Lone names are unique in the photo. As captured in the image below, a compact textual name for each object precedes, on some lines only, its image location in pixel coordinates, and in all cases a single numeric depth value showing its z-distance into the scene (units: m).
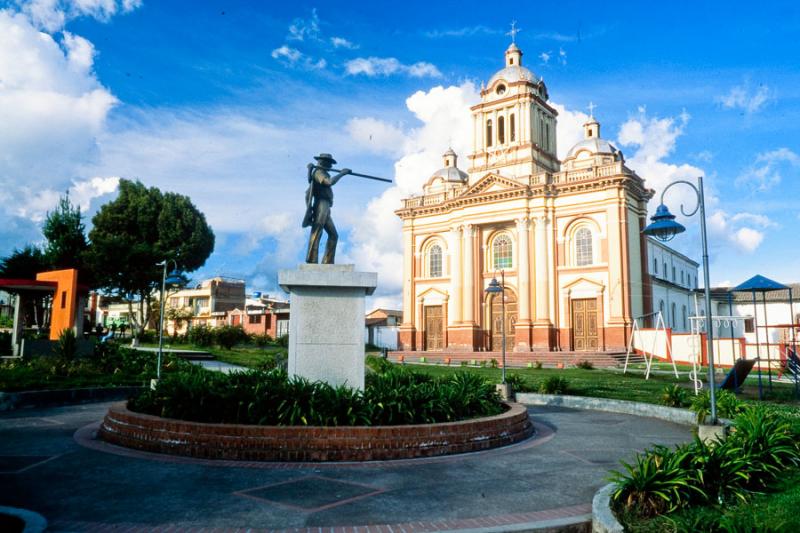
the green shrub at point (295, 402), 8.59
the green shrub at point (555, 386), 16.17
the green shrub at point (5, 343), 25.47
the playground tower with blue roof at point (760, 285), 15.92
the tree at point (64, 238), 39.38
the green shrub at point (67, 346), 19.83
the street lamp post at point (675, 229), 8.21
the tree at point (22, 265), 41.59
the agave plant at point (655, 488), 5.50
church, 37.59
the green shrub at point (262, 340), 42.84
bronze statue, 10.88
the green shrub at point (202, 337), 38.84
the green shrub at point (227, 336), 38.11
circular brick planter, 7.92
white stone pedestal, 10.22
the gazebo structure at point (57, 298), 24.03
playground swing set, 15.81
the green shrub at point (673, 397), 13.34
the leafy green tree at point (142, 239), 37.62
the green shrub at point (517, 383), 16.58
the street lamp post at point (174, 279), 17.48
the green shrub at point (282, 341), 44.09
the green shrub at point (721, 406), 10.76
